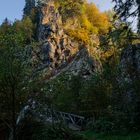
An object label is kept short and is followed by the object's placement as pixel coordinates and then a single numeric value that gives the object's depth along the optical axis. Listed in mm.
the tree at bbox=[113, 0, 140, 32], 9636
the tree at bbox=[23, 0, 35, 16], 46756
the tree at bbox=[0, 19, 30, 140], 9827
